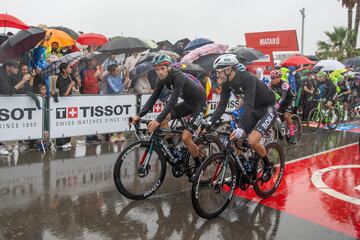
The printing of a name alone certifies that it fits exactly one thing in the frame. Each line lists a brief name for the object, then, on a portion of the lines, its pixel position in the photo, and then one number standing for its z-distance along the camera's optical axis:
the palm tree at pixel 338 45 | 37.88
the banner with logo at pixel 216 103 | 12.66
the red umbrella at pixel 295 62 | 17.66
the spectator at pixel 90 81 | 10.43
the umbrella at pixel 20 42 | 8.80
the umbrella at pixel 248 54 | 13.90
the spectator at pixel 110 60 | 13.10
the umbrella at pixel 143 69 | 11.20
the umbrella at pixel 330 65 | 16.16
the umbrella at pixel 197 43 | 15.11
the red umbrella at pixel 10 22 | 11.44
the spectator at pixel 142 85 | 11.20
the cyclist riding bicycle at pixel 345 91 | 16.16
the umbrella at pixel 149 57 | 13.77
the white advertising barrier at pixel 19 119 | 8.61
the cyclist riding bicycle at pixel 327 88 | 13.76
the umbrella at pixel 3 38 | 10.33
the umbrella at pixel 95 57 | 10.74
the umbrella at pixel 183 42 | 18.67
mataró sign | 16.47
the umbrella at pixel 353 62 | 24.33
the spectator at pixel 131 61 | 14.12
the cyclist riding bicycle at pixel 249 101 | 5.61
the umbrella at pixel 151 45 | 13.32
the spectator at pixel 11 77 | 8.54
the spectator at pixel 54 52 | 11.21
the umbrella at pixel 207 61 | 12.34
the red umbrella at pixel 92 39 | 17.17
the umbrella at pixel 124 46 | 12.15
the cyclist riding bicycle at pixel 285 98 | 9.96
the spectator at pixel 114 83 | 10.49
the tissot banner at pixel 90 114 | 9.40
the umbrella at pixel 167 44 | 19.34
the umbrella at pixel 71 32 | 18.17
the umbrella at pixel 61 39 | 12.52
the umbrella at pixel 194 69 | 11.45
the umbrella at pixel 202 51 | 12.62
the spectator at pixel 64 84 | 9.49
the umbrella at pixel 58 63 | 9.84
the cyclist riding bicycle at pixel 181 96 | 6.00
